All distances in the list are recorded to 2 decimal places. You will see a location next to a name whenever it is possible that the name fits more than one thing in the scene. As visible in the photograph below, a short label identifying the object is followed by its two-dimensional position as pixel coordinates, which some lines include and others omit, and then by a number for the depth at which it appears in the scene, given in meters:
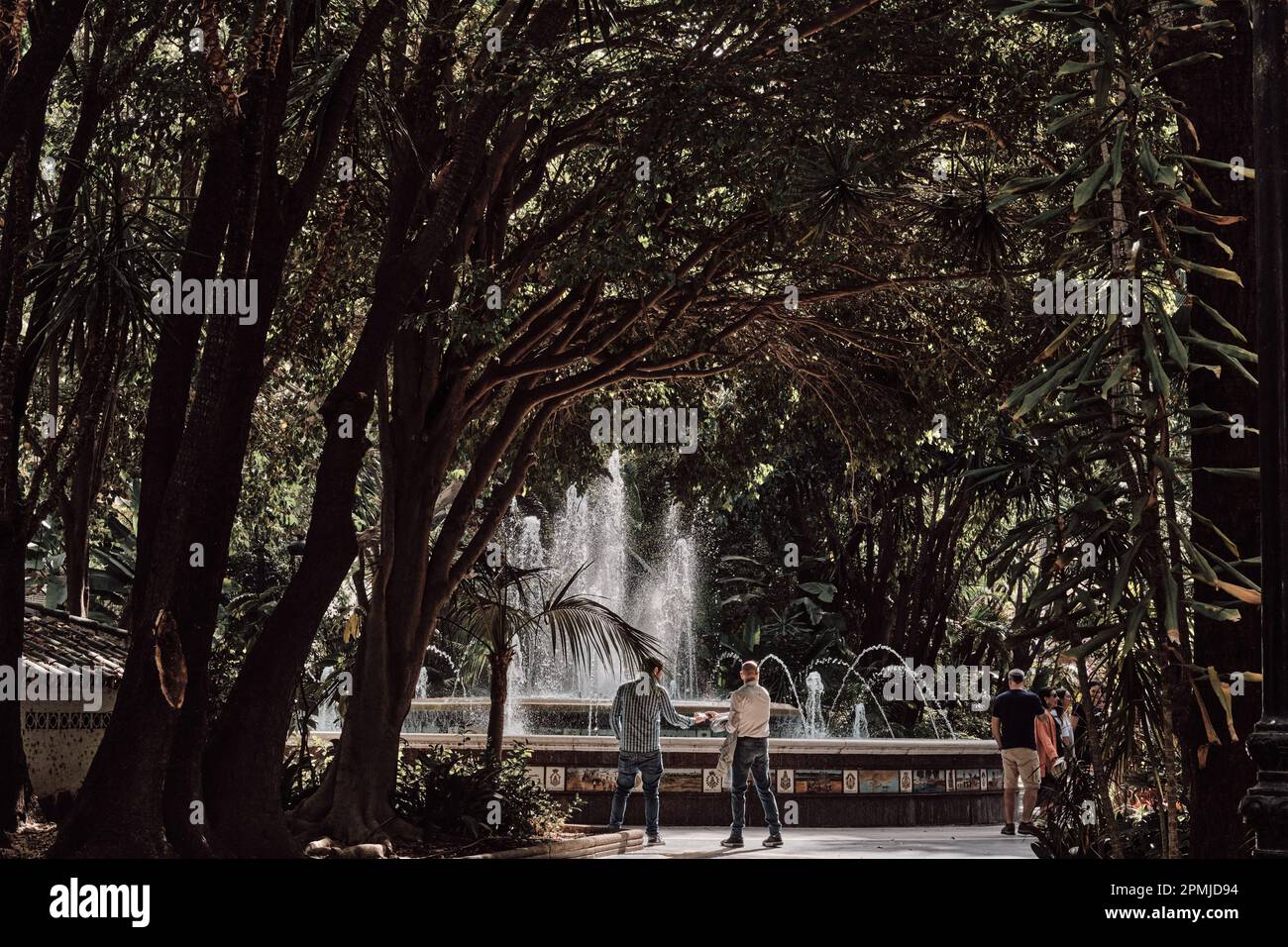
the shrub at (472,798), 14.14
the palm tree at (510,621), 15.44
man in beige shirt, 15.05
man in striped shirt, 15.35
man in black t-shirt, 16.55
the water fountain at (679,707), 18.52
